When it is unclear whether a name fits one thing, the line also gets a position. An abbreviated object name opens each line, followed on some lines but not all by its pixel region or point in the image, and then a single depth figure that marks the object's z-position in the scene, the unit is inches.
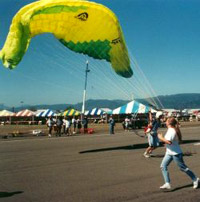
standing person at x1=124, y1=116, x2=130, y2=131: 1330.7
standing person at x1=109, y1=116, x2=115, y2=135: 1121.6
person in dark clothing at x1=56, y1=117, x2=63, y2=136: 1082.7
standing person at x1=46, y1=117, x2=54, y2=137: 1068.5
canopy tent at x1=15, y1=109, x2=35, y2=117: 2576.3
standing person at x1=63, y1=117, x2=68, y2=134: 1168.8
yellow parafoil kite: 451.5
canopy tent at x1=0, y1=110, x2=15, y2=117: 2798.5
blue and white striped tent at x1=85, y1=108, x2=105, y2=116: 2253.0
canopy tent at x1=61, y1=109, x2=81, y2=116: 2052.7
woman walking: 277.1
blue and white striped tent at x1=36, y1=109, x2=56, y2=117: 2488.8
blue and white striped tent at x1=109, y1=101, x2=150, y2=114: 1509.6
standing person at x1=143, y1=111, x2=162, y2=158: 493.9
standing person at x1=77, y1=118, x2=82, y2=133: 1297.7
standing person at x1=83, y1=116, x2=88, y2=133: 1266.5
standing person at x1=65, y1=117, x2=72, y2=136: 1136.5
